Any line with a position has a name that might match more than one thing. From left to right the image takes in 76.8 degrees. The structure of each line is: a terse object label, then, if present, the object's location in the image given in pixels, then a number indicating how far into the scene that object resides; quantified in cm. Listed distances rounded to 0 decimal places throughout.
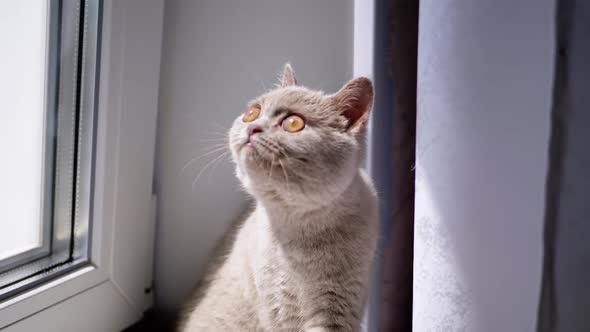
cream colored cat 62
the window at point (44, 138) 69
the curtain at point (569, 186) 42
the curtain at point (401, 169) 80
